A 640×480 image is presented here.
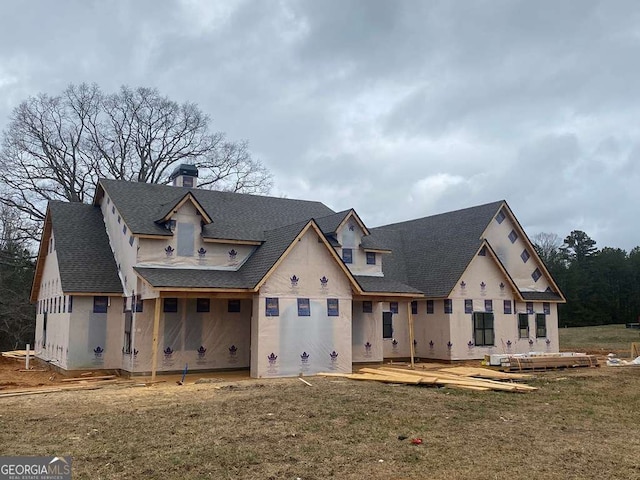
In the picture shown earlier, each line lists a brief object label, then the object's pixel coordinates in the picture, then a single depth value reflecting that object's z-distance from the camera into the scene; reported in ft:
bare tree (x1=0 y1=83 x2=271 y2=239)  115.96
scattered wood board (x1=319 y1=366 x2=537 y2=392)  48.74
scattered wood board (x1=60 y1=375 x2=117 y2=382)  58.54
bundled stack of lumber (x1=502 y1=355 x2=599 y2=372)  65.05
